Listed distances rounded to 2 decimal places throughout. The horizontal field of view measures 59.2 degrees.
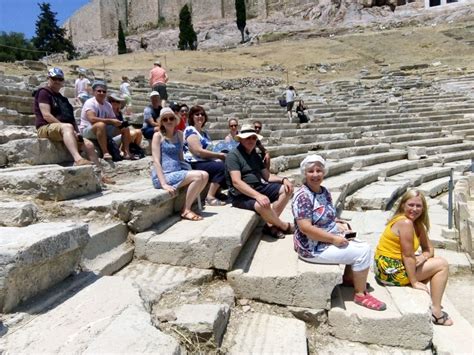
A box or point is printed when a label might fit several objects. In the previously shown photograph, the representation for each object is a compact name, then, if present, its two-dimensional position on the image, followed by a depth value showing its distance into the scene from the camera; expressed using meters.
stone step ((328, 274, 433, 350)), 2.80
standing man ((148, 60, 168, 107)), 10.12
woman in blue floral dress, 3.99
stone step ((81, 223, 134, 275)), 2.92
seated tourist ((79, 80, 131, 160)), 5.47
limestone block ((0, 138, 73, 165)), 4.50
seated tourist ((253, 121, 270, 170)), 4.85
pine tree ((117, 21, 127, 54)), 52.66
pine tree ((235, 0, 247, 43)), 50.91
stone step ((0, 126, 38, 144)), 4.97
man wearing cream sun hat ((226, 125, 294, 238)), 3.89
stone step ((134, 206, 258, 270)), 3.15
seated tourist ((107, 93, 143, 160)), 6.13
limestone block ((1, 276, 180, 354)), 1.91
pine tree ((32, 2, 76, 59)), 48.91
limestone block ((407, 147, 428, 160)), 10.34
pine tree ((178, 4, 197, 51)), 50.06
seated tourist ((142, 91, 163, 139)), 6.52
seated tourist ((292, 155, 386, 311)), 3.10
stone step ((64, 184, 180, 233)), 3.43
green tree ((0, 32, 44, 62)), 36.87
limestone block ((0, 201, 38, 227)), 2.81
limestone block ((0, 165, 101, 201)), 3.55
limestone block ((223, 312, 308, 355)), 2.53
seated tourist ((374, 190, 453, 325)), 3.32
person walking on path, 12.83
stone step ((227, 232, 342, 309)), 2.96
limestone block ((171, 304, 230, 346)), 2.36
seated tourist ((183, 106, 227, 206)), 4.74
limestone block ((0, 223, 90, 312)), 2.10
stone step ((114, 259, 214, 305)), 2.85
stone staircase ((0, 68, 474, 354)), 2.14
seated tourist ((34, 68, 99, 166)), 4.71
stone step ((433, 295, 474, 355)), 2.85
